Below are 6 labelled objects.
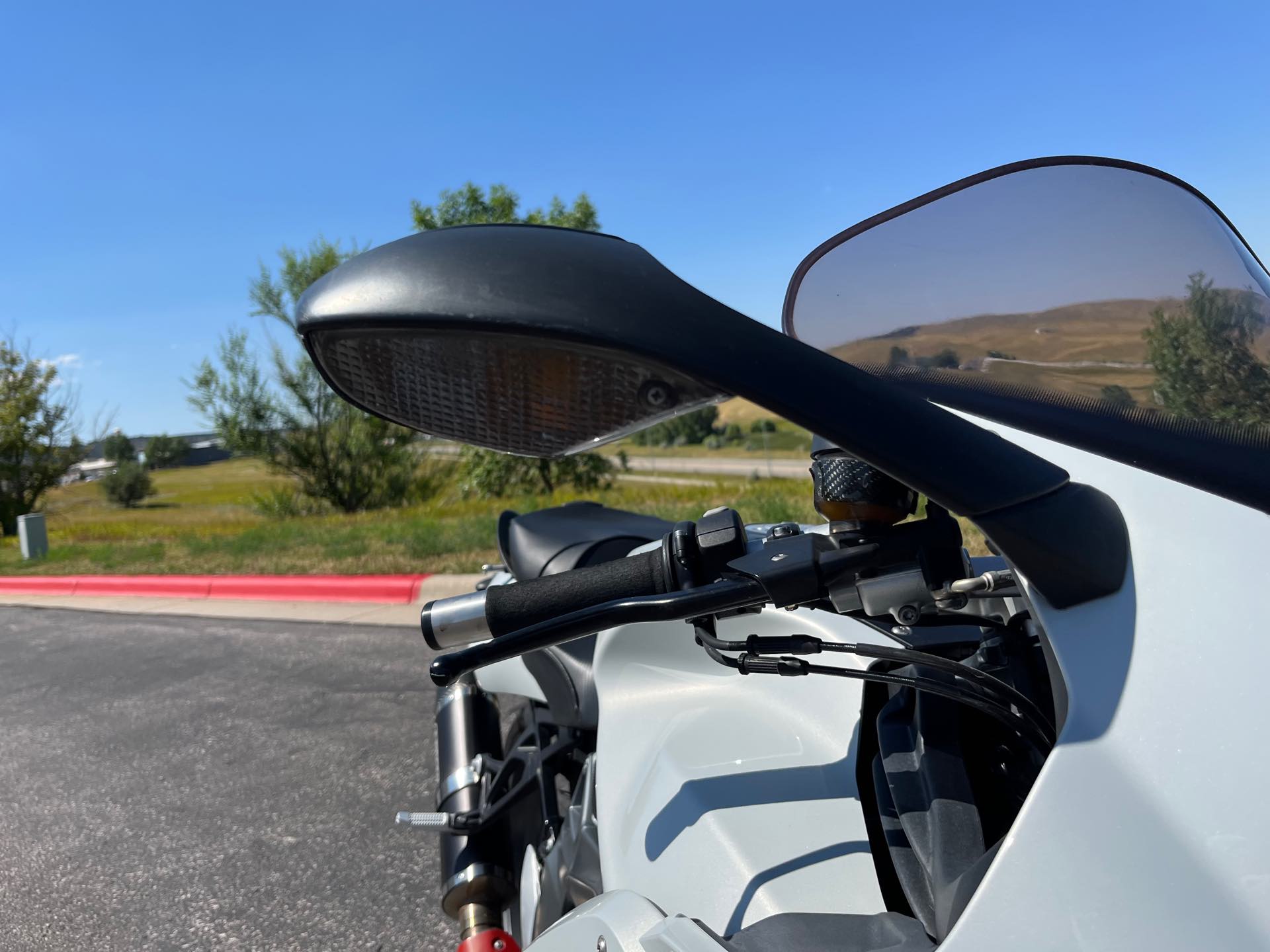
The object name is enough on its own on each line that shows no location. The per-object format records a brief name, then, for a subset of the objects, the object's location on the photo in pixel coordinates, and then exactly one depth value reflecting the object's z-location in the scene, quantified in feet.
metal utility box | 40.16
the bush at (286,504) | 74.08
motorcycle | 2.29
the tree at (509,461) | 57.16
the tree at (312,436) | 72.18
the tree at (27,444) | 76.54
